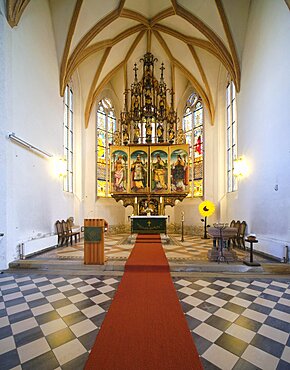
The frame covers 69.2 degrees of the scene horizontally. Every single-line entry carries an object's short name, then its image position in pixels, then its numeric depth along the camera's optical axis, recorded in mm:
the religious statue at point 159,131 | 11548
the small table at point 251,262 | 5195
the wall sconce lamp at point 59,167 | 8677
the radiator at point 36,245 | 6118
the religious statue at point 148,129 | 10789
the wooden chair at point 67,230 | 8502
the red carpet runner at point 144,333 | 2123
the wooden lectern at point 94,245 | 5574
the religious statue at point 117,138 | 11380
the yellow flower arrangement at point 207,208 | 9625
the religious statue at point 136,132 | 11078
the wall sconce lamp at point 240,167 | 8220
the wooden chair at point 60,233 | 8242
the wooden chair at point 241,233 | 7700
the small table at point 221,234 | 5688
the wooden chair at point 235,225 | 8109
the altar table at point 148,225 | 9914
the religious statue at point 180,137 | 11070
